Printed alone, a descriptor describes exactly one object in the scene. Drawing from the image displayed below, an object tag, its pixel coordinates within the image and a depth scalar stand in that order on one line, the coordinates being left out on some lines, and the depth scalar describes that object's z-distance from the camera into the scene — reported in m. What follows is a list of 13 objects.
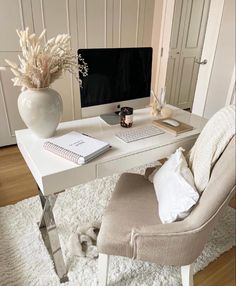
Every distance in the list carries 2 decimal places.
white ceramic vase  1.15
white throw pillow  1.01
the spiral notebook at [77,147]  1.05
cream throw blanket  1.01
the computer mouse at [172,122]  1.45
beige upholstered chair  0.92
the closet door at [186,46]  3.17
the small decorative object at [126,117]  1.43
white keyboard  1.29
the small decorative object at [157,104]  1.65
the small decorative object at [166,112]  1.63
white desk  1.01
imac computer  1.36
